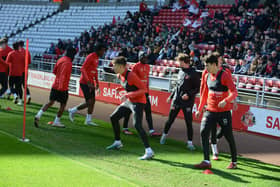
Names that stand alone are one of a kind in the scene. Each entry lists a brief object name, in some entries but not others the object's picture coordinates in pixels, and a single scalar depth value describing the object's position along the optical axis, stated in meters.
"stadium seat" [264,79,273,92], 14.42
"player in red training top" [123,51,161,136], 10.98
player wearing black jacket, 9.99
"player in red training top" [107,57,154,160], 8.29
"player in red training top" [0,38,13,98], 15.60
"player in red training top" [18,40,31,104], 14.79
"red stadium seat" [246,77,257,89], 14.99
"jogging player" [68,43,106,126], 11.71
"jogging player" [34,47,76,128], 11.13
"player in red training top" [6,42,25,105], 14.84
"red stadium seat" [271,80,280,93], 14.18
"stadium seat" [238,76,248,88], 15.16
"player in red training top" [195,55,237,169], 7.81
